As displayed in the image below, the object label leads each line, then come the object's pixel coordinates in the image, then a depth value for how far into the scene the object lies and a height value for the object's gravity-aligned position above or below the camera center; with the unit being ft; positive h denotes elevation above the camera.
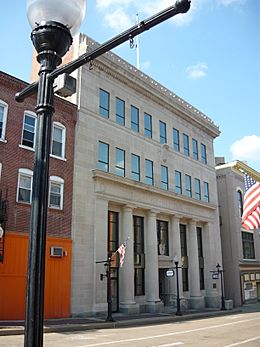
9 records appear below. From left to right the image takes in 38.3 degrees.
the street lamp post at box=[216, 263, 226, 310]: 112.16 -7.76
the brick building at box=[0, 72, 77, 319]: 66.59 +13.90
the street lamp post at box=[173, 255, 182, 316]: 90.37 -1.72
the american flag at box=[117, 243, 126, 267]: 73.31 +3.50
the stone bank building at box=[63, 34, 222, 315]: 82.79 +19.42
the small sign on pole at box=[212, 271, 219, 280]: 113.50 -1.82
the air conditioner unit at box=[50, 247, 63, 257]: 73.20 +3.53
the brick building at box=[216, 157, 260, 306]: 138.21 +10.12
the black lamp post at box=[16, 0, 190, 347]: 11.37 +7.26
